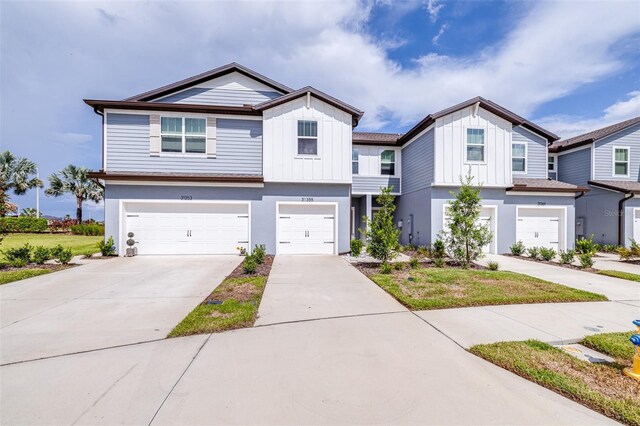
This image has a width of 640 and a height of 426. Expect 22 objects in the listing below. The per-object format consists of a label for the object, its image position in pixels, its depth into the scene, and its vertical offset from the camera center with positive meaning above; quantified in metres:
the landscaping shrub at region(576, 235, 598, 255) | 11.45 -1.29
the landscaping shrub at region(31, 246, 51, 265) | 9.34 -1.44
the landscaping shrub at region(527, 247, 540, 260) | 11.42 -1.57
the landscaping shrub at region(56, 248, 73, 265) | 9.23 -1.44
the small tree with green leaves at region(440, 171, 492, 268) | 9.62 -0.54
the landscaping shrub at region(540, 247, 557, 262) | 10.92 -1.51
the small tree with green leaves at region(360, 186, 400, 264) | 9.02 -0.65
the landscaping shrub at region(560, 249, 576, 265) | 10.11 -1.53
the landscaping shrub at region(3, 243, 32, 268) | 8.91 -1.47
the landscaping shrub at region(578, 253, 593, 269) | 9.26 -1.51
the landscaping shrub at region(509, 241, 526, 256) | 12.22 -1.49
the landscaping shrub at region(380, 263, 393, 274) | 8.40 -1.62
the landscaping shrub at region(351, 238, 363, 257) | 10.90 -1.29
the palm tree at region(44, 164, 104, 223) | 28.86 +2.62
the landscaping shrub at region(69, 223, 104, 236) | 23.12 -1.51
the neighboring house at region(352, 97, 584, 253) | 12.40 +1.40
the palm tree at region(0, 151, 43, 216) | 27.34 +3.82
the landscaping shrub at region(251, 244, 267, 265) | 9.20 -1.40
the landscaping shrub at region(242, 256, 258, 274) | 8.06 -1.51
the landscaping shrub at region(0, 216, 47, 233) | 22.73 -1.07
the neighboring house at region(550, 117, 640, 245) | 13.95 +1.88
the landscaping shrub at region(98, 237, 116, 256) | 10.93 -1.38
